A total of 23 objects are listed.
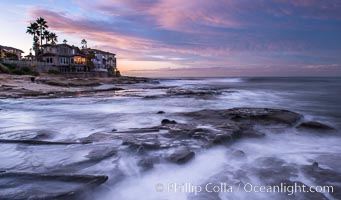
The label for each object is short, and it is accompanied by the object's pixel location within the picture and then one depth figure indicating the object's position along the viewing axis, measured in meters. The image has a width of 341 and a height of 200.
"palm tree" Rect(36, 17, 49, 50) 57.36
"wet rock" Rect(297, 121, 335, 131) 8.80
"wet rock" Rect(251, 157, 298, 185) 4.75
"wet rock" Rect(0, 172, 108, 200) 3.40
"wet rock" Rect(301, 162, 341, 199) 4.25
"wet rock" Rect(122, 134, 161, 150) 6.01
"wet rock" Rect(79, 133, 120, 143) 6.78
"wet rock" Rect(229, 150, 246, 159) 5.96
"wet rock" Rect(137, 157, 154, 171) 5.07
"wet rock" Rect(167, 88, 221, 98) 23.44
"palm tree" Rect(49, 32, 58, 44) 61.09
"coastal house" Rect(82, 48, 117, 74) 75.68
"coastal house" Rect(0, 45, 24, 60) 53.52
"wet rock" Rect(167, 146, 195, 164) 5.34
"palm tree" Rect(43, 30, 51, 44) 59.54
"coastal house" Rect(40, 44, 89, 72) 58.84
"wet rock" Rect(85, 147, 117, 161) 5.39
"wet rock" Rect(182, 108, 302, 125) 9.45
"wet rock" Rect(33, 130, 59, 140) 7.22
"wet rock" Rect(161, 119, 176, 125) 8.86
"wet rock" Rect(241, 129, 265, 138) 7.59
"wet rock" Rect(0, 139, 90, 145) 6.43
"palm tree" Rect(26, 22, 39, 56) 56.53
